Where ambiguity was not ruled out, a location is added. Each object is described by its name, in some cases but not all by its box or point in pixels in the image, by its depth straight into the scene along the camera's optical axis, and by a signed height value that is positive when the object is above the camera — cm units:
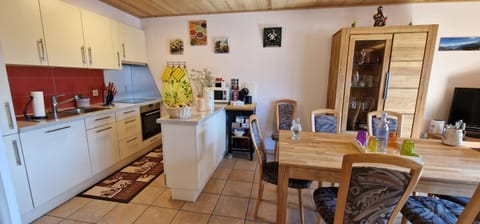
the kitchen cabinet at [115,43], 288 +53
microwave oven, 331 -20
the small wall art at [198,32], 339 +81
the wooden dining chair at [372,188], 95 -53
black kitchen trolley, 309 -74
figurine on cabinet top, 272 +84
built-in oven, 323 -62
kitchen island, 202 -73
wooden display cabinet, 256 +14
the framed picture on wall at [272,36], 321 +70
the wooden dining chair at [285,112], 324 -48
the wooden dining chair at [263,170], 167 -79
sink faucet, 222 -29
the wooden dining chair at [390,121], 221 -42
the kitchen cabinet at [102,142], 234 -73
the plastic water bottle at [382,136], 160 -42
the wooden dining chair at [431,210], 125 -81
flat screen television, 269 -34
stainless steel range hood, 344 -6
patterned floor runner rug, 224 -121
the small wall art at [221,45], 338 +59
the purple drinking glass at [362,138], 165 -45
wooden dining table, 122 -53
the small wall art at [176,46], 352 +59
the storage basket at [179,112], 207 -31
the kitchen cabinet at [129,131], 277 -71
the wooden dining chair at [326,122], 234 -45
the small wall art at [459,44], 279 +53
